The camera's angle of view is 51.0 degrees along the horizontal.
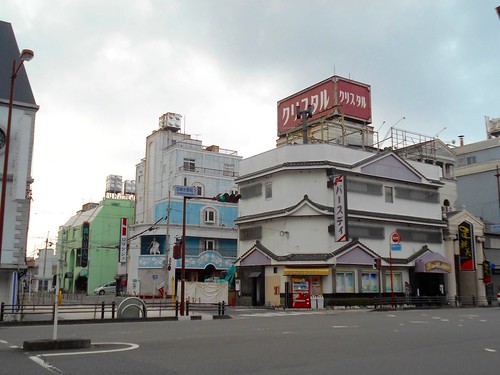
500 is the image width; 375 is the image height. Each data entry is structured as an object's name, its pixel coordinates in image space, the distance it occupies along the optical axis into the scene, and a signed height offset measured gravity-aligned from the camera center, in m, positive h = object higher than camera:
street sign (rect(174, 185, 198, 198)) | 30.39 +5.35
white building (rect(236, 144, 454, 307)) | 39.19 +4.46
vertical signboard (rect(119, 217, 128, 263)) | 54.06 +4.56
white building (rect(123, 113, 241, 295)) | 56.16 +8.21
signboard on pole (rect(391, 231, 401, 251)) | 40.91 +3.37
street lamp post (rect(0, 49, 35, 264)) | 20.66 +6.93
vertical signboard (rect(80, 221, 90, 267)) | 67.63 +5.30
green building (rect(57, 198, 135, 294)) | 71.50 +5.20
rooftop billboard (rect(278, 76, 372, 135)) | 49.31 +17.60
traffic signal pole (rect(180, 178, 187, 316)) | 28.64 +0.03
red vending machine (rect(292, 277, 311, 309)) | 37.81 -0.62
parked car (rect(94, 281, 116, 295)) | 66.00 -0.52
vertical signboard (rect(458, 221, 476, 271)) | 45.94 +3.34
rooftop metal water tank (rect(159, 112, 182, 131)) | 66.69 +20.55
